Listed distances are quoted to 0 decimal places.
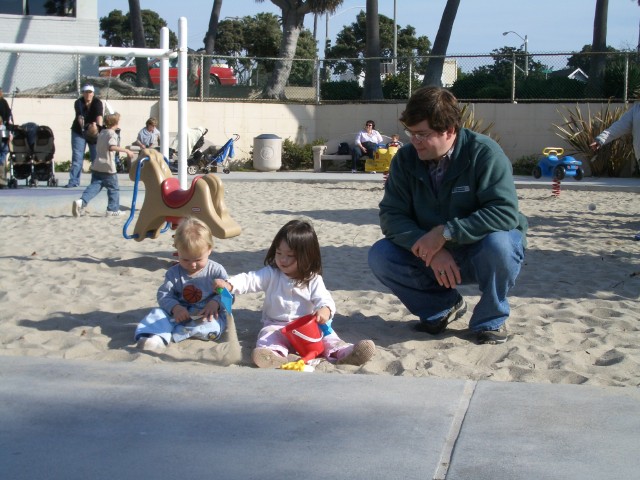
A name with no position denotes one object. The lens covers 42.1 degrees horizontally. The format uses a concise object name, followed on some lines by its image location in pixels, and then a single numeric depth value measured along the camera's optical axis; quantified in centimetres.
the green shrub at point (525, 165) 2194
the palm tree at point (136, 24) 2720
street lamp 2366
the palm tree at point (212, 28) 3047
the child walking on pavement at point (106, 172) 1091
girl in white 468
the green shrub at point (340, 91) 2636
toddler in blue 489
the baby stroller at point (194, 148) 2070
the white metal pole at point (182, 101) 867
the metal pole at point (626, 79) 2206
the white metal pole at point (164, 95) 922
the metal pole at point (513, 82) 2303
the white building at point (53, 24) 2502
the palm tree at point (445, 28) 2652
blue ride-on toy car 1612
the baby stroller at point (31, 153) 1485
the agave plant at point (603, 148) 2031
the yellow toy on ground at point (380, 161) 2005
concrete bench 2247
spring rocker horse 741
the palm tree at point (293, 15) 2816
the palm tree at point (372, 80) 2588
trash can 2272
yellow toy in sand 442
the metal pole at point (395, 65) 2571
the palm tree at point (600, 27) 2522
